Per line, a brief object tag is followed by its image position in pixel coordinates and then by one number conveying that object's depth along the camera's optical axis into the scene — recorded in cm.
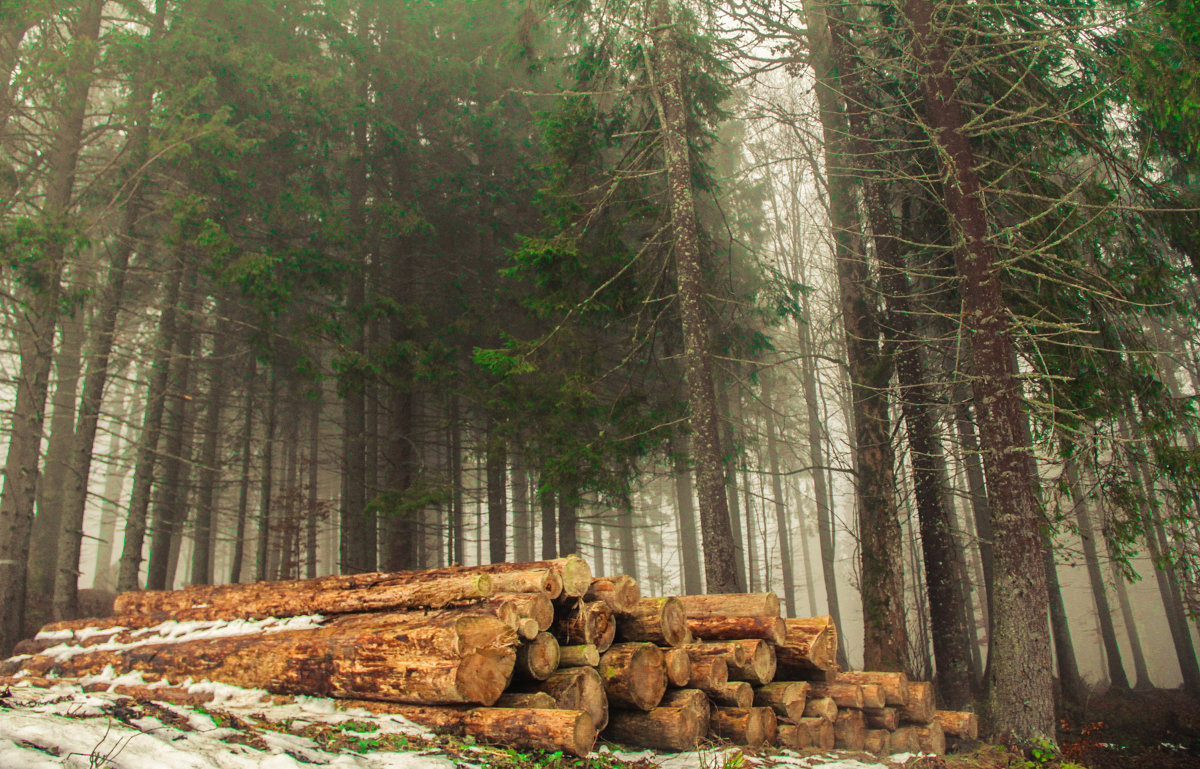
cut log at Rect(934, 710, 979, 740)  701
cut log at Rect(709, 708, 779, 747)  543
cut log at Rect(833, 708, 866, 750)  632
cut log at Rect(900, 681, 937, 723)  677
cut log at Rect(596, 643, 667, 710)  518
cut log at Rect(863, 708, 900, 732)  652
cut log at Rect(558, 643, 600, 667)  509
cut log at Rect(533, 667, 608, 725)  484
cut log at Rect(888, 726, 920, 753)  658
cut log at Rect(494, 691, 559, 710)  469
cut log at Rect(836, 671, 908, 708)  657
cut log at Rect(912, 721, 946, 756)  672
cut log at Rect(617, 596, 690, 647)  565
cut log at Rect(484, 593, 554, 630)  490
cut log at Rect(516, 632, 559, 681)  490
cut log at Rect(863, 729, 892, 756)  641
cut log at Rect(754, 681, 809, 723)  591
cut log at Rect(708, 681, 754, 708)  559
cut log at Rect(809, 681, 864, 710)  637
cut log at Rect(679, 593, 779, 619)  630
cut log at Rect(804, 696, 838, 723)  613
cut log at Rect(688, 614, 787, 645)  609
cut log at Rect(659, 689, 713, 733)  528
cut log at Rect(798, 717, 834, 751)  598
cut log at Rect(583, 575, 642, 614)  564
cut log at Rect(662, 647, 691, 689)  547
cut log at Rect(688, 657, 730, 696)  561
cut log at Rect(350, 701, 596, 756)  441
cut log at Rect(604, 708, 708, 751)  511
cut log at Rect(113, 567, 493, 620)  531
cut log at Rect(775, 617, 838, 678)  625
